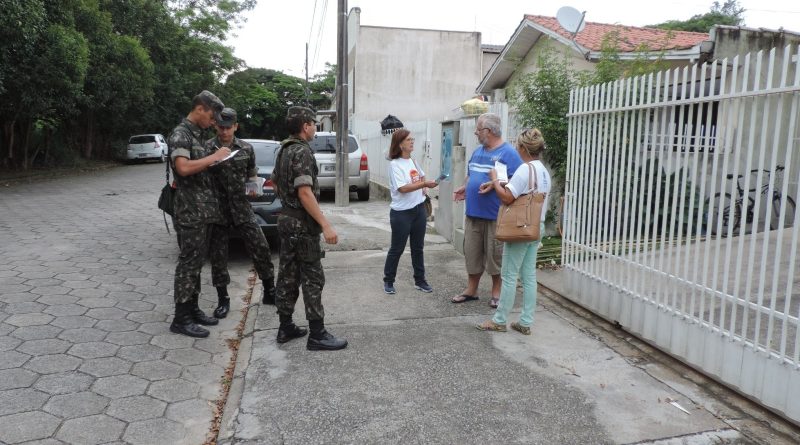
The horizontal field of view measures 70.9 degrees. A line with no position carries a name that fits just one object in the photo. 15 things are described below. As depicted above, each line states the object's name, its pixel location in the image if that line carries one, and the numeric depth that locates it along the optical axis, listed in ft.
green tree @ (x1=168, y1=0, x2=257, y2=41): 103.35
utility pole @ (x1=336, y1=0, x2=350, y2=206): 38.88
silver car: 41.68
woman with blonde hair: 13.44
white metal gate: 10.24
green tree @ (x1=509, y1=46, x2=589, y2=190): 26.48
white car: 90.48
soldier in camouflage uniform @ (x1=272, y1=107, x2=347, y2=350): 12.63
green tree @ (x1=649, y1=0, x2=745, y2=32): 125.07
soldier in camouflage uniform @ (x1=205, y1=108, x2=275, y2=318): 15.46
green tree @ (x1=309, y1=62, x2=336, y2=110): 153.28
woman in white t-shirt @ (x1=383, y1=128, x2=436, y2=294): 16.94
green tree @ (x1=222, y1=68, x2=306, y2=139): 131.13
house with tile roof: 29.86
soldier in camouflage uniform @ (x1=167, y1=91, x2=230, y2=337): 13.55
